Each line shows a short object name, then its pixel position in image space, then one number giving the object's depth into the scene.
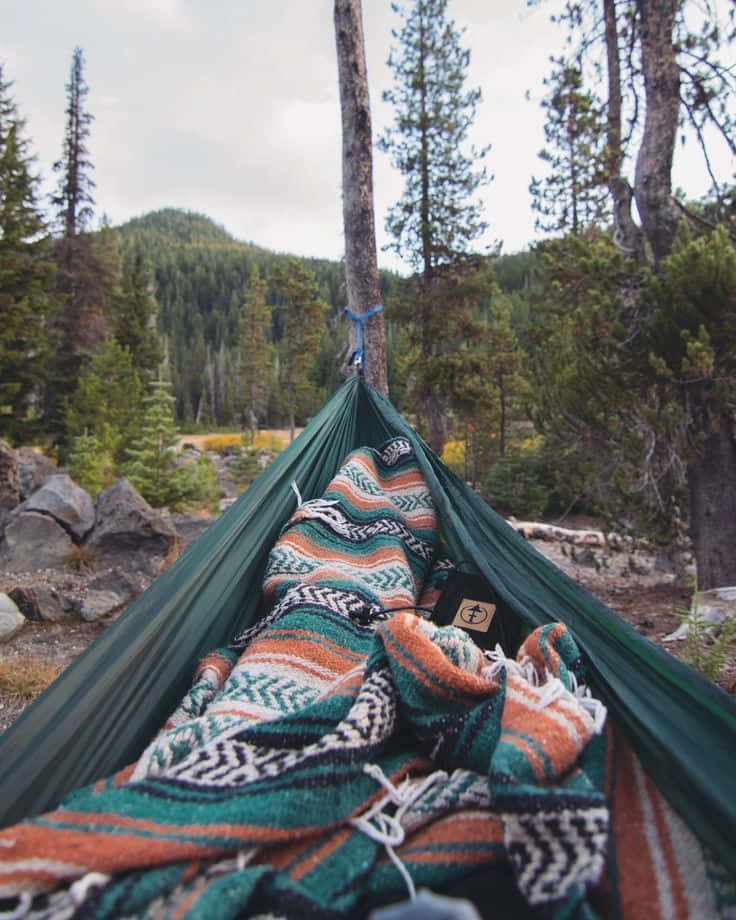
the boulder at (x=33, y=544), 4.05
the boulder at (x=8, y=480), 4.80
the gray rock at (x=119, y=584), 3.68
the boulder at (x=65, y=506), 4.31
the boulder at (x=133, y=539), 4.05
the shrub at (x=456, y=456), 13.80
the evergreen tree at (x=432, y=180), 9.48
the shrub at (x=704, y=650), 1.64
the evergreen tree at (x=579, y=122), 4.15
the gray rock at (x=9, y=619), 3.01
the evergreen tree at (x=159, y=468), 6.21
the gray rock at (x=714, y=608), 2.32
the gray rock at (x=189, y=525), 4.81
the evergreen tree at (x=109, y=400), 8.25
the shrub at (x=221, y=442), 22.34
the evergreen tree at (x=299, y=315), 15.91
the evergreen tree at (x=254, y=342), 24.20
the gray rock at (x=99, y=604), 3.32
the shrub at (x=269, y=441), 22.56
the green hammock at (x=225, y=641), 0.79
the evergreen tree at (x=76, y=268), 11.09
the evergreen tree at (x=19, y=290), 7.90
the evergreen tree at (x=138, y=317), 14.59
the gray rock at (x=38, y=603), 3.27
